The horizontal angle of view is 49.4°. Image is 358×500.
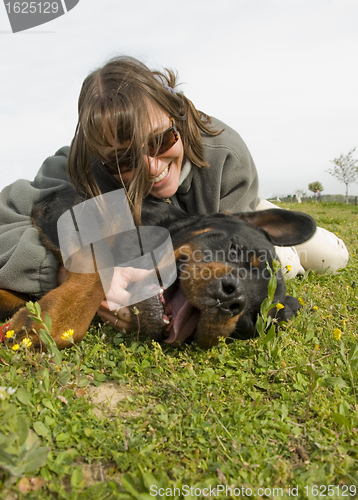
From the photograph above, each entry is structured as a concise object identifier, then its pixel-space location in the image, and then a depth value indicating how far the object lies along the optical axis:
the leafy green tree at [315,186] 34.49
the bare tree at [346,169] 40.94
